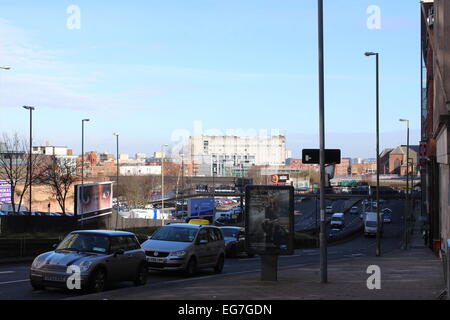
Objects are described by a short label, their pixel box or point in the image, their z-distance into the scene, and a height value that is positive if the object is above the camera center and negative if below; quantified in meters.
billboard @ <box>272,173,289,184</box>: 91.34 -0.81
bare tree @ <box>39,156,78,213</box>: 65.44 -0.32
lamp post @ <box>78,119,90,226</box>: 58.71 +3.66
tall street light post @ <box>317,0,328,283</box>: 16.52 +0.61
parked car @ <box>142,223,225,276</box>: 20.31 -2.49
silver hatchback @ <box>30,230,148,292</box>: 14.80 -2.13
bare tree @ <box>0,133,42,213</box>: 63.56 +1.80
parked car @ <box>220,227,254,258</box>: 32.75 -3.52
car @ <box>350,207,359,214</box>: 125.51 -7.68
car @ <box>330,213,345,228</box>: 90.75 -7.16
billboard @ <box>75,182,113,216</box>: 51.81 -2.23
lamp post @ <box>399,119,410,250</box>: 59.01 -5.69
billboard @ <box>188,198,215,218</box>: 76.81 -4.21
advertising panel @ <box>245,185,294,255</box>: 16.48 -1.25
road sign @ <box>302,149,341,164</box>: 16.88 +0.40
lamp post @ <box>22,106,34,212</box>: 50.05 +4.91
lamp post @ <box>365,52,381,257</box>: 41.92 +4.24
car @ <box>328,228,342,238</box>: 77.84 -8.17
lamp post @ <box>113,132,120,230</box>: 67.34 +3.38
